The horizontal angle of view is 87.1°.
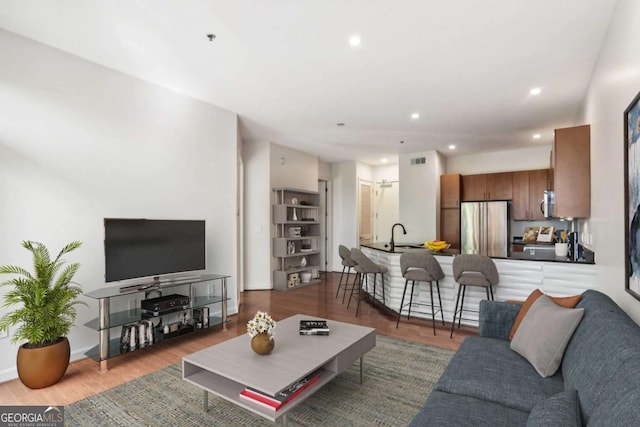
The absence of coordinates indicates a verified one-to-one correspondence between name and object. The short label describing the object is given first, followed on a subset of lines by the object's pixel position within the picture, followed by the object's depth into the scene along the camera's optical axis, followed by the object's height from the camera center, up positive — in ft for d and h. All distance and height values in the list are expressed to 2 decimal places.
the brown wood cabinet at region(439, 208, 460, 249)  22.67 -0.74
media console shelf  9.77 -3.21
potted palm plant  8.45 -2.56
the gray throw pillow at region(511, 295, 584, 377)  6.01 -2.27
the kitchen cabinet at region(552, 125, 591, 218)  10.94 +1.43
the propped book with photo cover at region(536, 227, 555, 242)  17.54 -1.09
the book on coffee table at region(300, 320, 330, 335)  8.58 -2.91
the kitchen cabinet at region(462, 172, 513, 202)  21.45 +1.86
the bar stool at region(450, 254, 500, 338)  11.74 -1.99
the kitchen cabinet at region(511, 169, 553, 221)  20.50 +1.42
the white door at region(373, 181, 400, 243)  28.30 +0.57
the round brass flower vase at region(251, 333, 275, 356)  7.25 -2.76
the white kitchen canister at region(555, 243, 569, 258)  13.12 -1.35
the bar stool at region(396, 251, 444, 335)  12.84 -2.07
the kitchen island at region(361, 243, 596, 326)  11.52 -2.38
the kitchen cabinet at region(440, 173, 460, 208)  22.67 +1.68
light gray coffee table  6.28 -3.04
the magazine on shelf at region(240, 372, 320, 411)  6.18 -3.42
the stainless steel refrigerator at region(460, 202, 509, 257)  21.12 -0.72
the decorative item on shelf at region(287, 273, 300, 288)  21.17 -4.11
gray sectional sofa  3.64 -2.41
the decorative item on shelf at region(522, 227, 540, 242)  20.52 -1.20
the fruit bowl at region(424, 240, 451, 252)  15.44 -1.43
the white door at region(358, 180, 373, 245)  27.17 +0.14
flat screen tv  10.50 -1.03
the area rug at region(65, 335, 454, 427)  7.18 -4.37
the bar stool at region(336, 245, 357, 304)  17.49 -2.19
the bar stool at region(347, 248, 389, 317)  14.75 -2.22
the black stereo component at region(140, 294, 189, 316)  11.19 -2.97
